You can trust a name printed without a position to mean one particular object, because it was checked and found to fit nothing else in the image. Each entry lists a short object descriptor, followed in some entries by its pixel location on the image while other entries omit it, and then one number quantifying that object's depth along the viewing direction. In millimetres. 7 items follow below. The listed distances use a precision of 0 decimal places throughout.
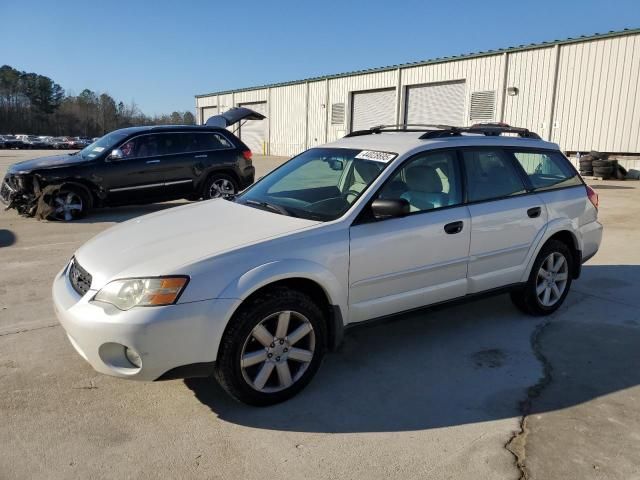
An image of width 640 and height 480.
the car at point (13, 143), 51875
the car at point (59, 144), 55128
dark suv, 9414
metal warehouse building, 18828
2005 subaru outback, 2932
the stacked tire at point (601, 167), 18484
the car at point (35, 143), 54625
